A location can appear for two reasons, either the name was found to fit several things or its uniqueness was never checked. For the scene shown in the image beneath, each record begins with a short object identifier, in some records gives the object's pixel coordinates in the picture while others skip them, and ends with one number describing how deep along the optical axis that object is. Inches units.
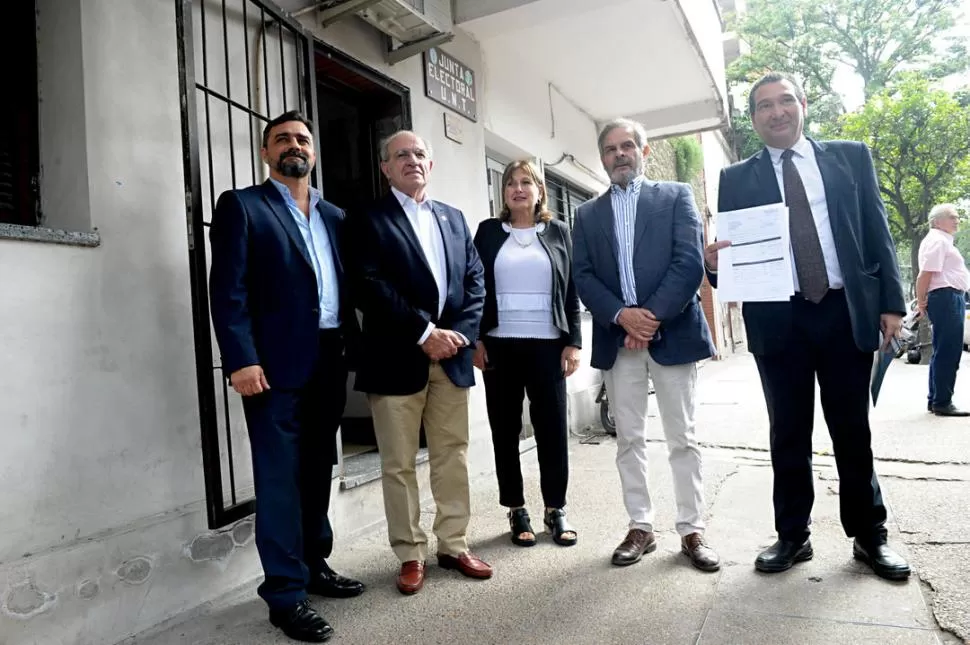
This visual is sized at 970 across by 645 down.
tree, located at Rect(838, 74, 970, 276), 660.7
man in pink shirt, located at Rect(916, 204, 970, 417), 241.1
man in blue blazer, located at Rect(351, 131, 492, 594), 113.3
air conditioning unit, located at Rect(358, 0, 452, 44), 149.2
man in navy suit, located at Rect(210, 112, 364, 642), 97.2
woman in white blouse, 134.3
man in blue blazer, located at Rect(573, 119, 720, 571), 118.5
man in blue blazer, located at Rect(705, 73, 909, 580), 106.6
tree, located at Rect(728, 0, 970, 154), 963.3
